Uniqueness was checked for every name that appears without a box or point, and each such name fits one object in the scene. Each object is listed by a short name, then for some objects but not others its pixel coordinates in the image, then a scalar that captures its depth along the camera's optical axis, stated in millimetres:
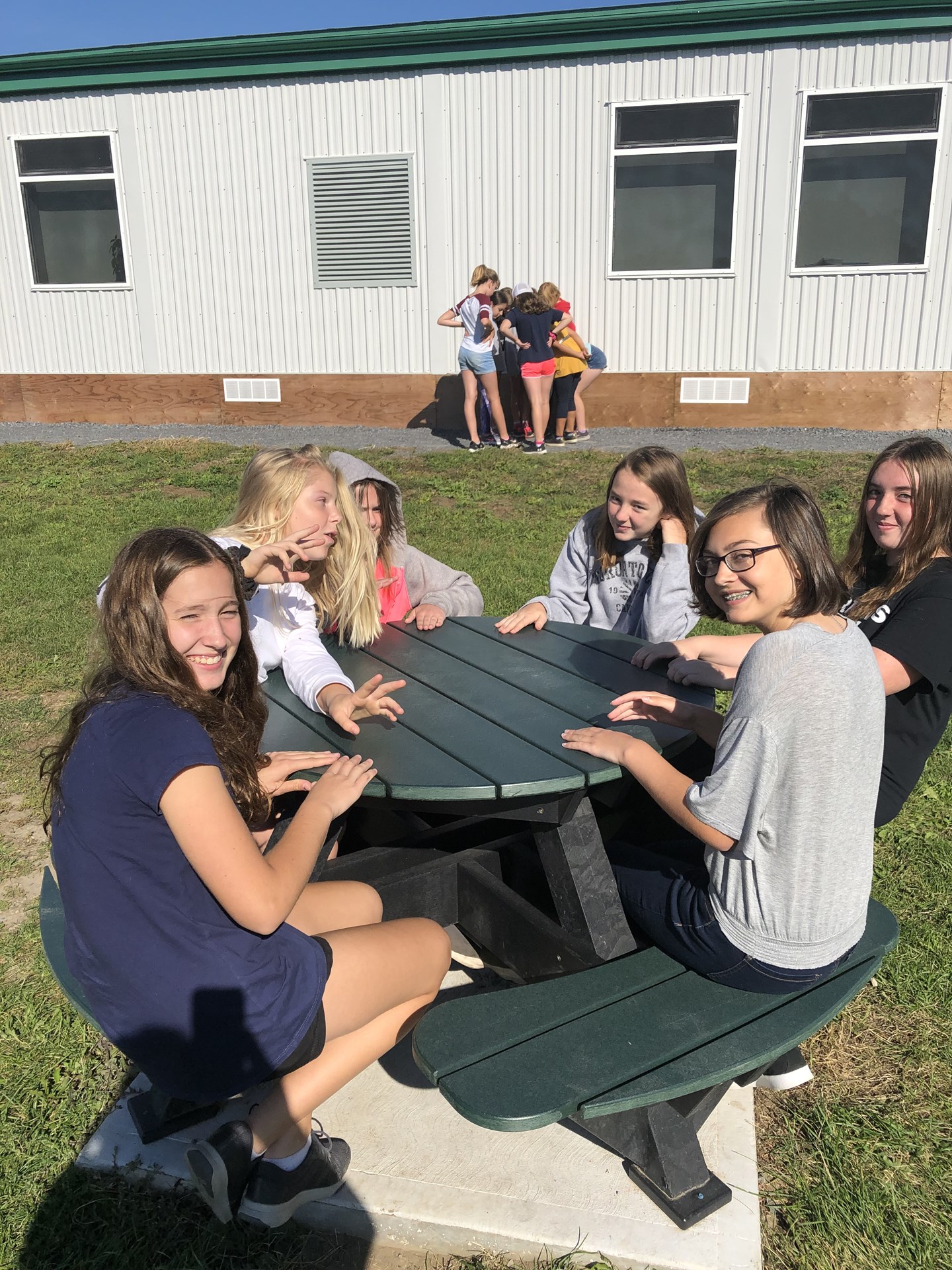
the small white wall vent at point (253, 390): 12398
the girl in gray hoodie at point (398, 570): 3791
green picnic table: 2357
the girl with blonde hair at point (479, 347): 10695
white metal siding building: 10602
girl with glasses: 1954
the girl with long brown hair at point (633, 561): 3537
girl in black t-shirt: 2682
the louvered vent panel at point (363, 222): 11602
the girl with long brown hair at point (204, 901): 1875
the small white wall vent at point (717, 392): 11109
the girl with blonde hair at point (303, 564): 2953
